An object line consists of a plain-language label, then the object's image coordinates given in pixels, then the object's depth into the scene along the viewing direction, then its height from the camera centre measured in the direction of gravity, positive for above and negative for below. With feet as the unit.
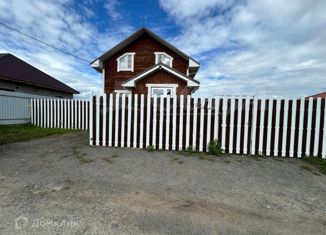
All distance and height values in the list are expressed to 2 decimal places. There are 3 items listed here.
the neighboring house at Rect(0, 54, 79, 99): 46.10 +8.31
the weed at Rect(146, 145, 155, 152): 19.25 -3.76
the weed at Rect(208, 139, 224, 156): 18.37 -3.46
